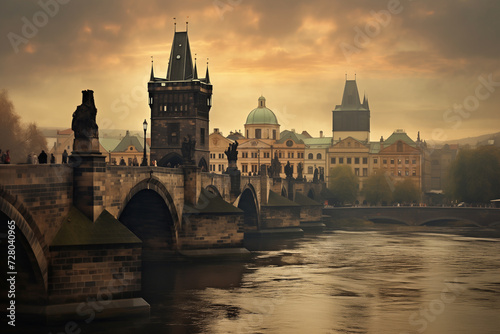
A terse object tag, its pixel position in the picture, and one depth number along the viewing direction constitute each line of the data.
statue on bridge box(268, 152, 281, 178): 120.28
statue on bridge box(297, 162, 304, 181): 143.62
